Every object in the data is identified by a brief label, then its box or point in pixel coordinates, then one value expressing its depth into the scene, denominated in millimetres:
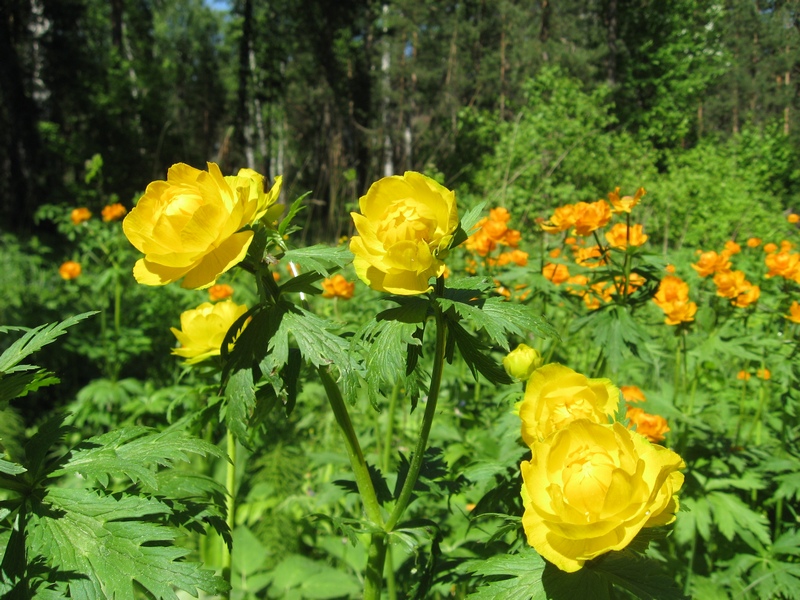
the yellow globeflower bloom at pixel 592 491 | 487
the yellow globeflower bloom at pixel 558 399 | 588
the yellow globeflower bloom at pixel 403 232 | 542
